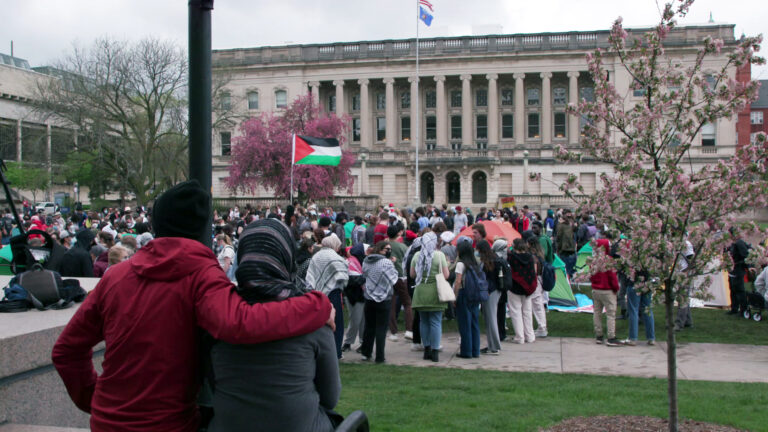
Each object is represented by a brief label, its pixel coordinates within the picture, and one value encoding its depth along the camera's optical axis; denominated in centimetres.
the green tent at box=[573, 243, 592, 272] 1920
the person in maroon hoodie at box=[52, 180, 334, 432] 284
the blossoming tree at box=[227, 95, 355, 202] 4778
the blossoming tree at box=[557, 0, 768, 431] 592
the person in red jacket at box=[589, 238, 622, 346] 1130
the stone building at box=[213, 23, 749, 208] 6612
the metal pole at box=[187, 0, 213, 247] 379
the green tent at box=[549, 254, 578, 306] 1594
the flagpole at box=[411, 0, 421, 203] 4731
